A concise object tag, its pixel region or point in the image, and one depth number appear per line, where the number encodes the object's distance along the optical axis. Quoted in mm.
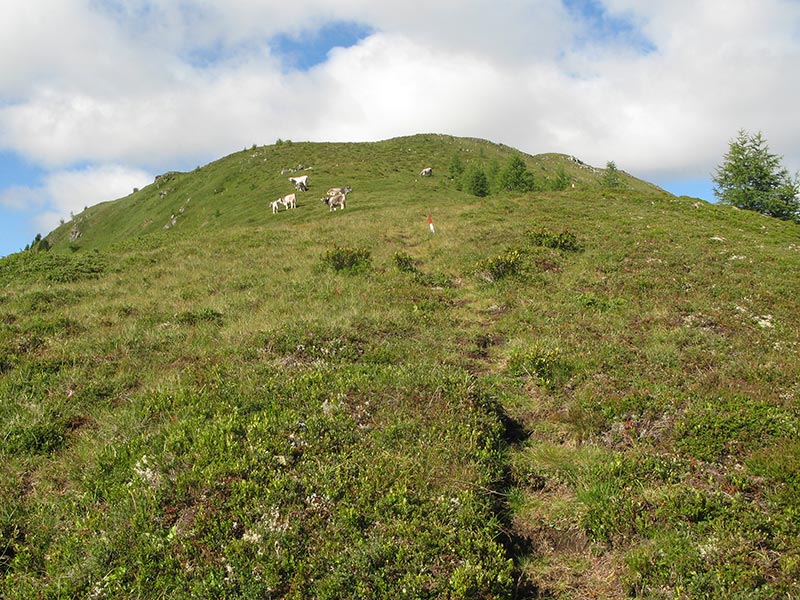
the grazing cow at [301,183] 55066
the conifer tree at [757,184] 39969
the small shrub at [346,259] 16703
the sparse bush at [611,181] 79312
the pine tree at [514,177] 62875
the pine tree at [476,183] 60191
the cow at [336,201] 42919
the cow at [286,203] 46688
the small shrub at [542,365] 8766
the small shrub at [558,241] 19656
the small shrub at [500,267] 16000
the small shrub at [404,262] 16969
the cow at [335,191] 46000
